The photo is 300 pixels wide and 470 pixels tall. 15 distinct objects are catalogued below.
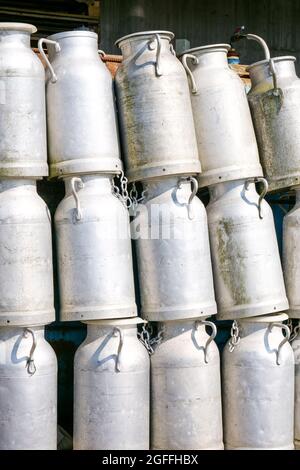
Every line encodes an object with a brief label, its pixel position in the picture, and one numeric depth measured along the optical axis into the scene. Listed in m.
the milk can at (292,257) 4.84
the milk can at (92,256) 4.32
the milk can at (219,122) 4.70
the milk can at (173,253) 4.46
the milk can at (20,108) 4.32
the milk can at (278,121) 4.87
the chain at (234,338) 4.64
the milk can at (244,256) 4.61
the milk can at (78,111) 4.43
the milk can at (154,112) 4.52
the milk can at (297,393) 4.74
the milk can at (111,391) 4.26
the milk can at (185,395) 4.39
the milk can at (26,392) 4.16
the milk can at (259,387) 4.52
